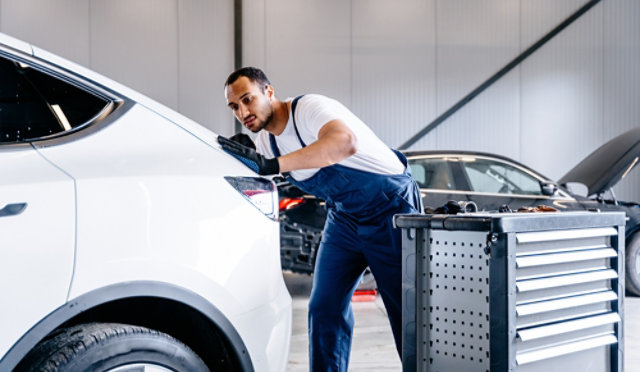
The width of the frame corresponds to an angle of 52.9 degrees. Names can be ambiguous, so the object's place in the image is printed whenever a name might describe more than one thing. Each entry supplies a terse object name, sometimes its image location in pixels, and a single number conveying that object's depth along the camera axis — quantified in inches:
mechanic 93.5
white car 57.4
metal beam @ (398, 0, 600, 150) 394.9
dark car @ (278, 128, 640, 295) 208.7
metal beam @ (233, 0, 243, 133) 382.0
